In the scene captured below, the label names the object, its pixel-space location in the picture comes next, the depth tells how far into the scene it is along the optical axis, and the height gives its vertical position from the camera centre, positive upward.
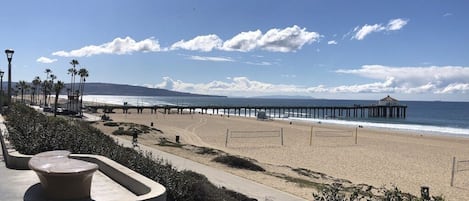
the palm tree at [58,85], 69.88 +1.45
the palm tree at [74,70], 76.88 +4.51
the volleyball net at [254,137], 31.74 -3.14
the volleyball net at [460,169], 19.03 -3.17
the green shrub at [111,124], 36.59 -2.44
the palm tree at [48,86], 81.72 +1.59
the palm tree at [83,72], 77.94 +3.99
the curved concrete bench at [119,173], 5.43 -1.20
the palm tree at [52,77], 94.56 +3.66
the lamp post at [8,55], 17.95 +1.55
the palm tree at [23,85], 90.18 +1.66
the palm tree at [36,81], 98.19 +2.67
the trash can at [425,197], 5.08 -1.10
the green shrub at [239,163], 16.62 -2.50
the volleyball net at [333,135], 35.27 -3.13
